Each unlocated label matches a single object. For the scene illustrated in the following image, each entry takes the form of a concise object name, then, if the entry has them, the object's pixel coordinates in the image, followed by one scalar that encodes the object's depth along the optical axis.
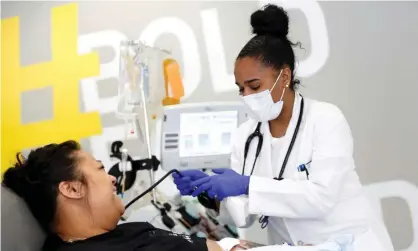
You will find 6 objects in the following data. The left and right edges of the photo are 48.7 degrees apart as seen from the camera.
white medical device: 2.31
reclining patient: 1.49
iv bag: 2.36
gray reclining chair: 1.38
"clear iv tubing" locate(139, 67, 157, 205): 2.32
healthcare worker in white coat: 1.46
